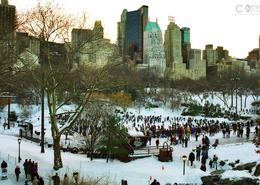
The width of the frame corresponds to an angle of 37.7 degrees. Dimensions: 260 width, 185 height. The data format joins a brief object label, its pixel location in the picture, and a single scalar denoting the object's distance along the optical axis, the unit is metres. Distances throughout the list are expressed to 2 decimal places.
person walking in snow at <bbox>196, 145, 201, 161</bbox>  26.80
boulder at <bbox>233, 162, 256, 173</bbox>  21.07
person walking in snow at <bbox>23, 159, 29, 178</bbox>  21.15
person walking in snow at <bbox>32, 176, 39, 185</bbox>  18.02
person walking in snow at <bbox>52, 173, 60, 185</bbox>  17.55
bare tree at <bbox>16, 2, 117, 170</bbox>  22.50
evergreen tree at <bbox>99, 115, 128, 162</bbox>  27.34
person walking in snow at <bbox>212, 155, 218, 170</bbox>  25.29
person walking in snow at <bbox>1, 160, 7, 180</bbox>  20.50
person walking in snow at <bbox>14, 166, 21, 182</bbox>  20.62
